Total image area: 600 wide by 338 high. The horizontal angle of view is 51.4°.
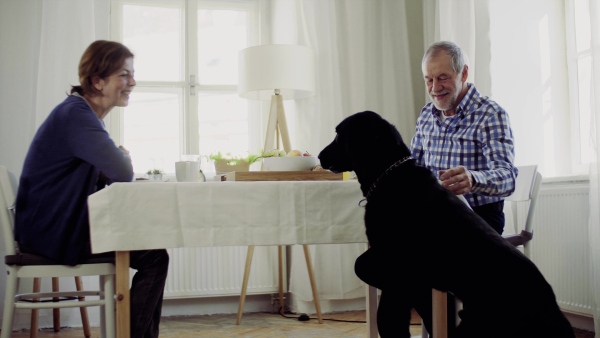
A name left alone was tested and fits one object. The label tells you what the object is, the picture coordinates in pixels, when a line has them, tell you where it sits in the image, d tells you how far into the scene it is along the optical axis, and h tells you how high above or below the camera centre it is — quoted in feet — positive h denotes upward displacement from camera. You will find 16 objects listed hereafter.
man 6.72 +0.60
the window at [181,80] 12.55 +2.25
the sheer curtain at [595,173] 8.55 +0.11
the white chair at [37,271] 6.15 -0.78
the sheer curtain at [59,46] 10.92 +2.60
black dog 4.37 -0.55
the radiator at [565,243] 9.26 -0.95
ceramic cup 6.61 +0.20
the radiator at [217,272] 11.79 -1.59
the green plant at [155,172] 6.78 +0.20
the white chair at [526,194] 7.74 -0.15
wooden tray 6.47 +0.13
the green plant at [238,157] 7.04 +0.36
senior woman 6.10 +0.01
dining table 5.67 -0.25
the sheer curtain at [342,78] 12.09 +2.19
